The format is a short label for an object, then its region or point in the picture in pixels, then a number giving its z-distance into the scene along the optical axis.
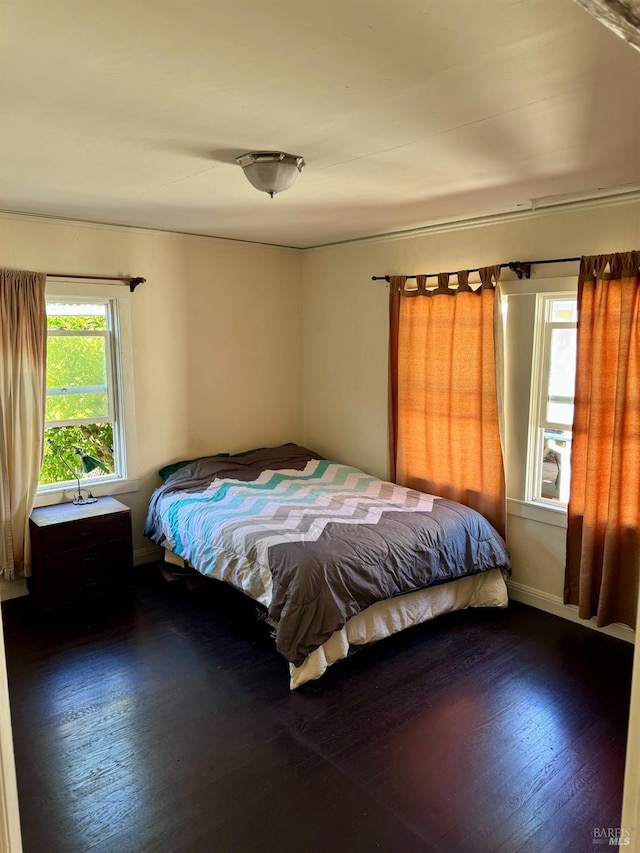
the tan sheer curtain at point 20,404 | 3.60
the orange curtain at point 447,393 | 3.76
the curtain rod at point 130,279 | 4.03
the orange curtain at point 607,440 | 3.04
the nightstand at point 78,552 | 3.54
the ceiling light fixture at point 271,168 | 2.43
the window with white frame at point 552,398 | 3.50
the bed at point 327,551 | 2.84
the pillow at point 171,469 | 4.39
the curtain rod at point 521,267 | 3.52
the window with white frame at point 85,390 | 3.96
